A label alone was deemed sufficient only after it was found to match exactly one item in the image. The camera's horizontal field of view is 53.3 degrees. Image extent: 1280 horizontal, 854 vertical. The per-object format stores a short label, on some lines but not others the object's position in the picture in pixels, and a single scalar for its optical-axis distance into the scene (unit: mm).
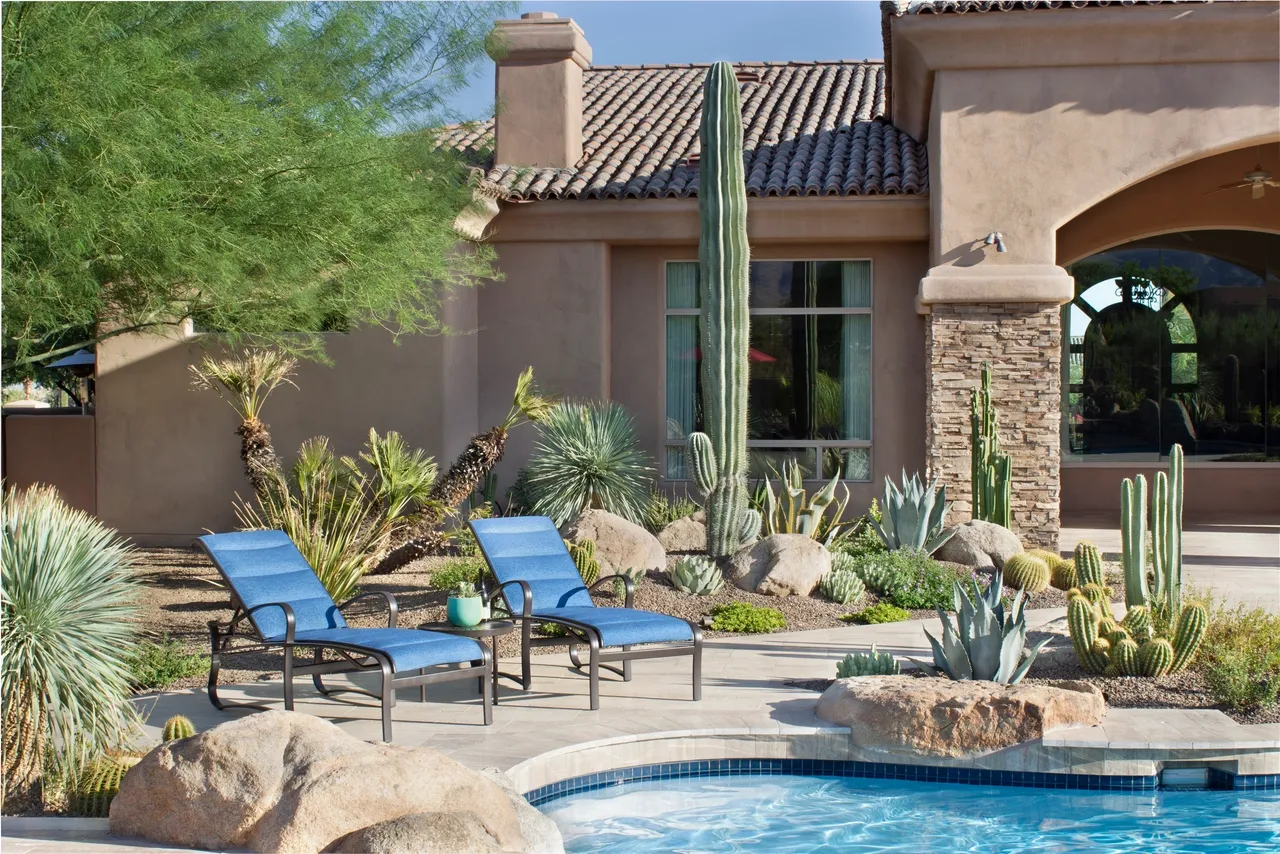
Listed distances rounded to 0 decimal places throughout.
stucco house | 13883
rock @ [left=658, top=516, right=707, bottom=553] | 12961
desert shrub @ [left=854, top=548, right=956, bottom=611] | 11125
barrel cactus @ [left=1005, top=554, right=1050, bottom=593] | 11727
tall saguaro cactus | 11906
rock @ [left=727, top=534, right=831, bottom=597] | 11180
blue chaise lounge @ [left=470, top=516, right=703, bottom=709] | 7676
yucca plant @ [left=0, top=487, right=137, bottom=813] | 5672
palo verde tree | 7332
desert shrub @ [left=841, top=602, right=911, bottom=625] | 10570
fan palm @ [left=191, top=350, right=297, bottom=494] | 11898
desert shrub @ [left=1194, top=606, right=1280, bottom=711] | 7355
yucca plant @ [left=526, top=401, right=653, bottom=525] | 13938
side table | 7734
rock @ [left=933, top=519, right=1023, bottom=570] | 12305
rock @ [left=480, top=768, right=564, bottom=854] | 5203
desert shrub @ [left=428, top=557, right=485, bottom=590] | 11086
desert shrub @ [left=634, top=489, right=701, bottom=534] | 14344
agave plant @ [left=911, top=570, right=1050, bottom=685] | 7465
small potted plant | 7832
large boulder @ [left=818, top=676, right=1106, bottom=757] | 6766
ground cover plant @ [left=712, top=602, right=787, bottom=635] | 10195
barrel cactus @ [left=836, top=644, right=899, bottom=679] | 7871
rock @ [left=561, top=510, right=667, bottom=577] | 11508
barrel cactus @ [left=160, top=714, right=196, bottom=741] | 6070
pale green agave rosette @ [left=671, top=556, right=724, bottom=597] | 11156
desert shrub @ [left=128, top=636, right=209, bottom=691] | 8102
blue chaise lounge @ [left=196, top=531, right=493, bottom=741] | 6895
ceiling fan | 15469
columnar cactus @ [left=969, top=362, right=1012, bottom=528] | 13188
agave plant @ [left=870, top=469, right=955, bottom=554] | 12148
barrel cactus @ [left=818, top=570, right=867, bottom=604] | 11047
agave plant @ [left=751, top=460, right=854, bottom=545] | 12820
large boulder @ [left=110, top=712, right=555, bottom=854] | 5016
